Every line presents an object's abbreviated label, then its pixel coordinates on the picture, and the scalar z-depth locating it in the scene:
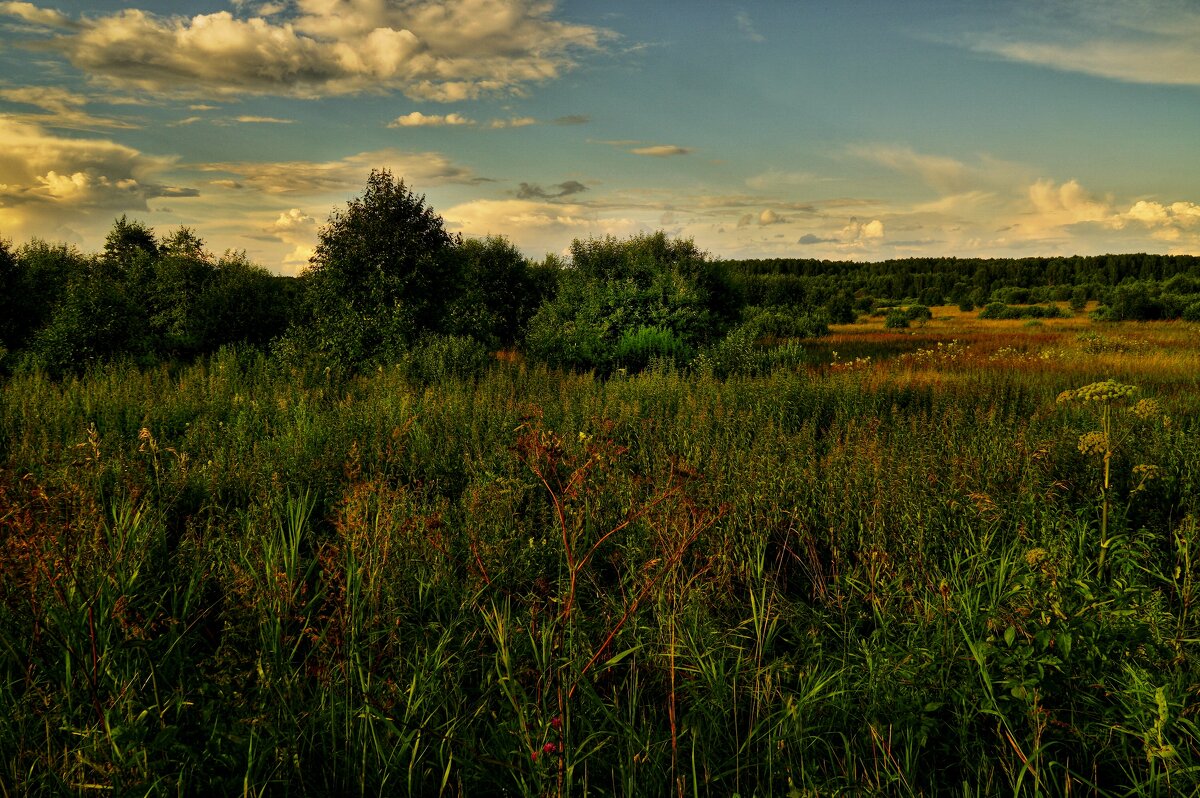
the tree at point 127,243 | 35.88
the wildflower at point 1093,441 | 4.70
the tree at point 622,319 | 17.88
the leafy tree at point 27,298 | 23.55
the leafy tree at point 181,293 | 28.36
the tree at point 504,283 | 33.84
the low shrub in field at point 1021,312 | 51.75
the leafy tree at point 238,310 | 28.64
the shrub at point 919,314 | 51.31
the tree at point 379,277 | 17.48
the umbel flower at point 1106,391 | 4.87
